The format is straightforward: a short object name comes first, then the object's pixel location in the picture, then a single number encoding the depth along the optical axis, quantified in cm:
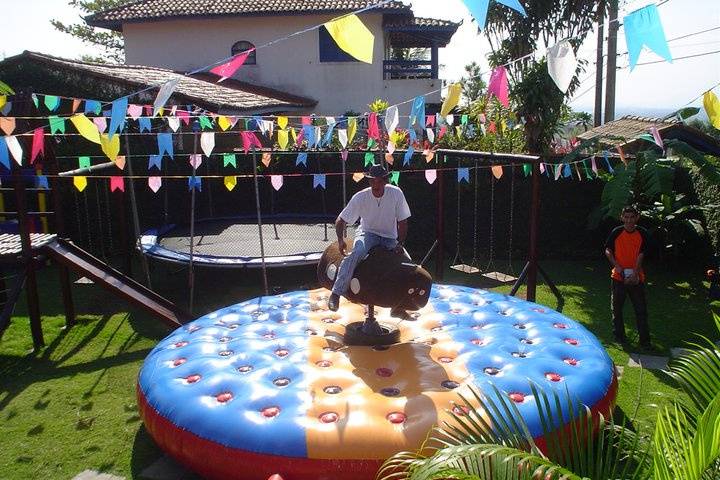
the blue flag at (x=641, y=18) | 409
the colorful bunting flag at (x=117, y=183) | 846
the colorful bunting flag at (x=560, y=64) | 480
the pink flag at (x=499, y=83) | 571
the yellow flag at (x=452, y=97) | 601
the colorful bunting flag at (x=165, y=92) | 544
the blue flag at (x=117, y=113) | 577
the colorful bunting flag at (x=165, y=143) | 776
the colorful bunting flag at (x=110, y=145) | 610
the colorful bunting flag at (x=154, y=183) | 895
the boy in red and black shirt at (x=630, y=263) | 725
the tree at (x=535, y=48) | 1328
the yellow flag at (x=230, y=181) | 863
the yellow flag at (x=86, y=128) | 564
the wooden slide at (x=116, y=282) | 764
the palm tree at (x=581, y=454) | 237
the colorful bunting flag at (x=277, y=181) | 937
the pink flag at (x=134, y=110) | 838
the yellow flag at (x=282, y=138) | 848
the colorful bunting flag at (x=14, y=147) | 595
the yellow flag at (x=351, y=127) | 851
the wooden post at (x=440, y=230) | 1005
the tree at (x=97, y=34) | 3538
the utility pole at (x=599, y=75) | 1608
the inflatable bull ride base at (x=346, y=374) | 421
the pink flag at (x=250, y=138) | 818
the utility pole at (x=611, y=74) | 1780
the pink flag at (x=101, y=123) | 774
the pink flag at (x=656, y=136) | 750
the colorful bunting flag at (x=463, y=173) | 952
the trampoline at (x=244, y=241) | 967
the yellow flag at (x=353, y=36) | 450
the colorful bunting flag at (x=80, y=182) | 816
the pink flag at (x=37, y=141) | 637
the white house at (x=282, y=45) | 2256
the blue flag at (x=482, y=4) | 357
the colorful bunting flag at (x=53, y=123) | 657
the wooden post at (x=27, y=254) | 727
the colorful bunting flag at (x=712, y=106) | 486
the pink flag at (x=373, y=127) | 899
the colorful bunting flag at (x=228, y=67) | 565
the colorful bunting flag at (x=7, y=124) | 628
